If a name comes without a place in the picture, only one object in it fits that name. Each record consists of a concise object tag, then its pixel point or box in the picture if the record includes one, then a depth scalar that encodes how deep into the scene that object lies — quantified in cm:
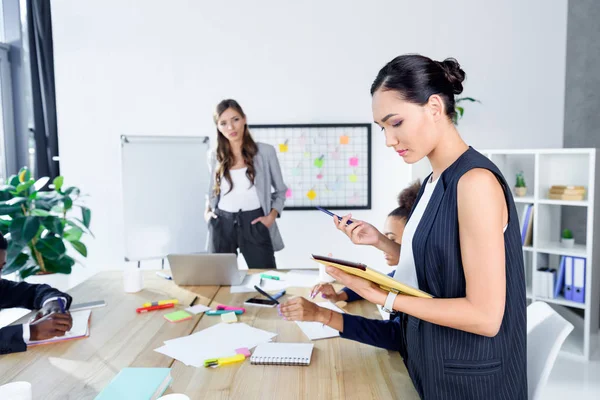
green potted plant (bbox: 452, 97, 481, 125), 364
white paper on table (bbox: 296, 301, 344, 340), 154
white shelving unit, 301
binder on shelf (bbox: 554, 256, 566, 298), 317
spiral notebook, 134
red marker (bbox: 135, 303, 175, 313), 181
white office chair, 125
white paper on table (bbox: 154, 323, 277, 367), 139
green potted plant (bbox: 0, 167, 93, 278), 282
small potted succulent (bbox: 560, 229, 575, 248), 330
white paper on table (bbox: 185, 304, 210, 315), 177
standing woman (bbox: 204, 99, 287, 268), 303
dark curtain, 371
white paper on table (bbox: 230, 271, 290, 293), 208
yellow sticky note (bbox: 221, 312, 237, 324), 166
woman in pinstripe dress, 103
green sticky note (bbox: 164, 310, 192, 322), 169
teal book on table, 108
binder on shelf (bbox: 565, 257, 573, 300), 311
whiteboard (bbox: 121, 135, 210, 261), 354
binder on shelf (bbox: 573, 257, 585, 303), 307
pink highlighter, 177
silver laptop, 206
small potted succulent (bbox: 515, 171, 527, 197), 344
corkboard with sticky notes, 391
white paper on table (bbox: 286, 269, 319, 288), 217
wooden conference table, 118
